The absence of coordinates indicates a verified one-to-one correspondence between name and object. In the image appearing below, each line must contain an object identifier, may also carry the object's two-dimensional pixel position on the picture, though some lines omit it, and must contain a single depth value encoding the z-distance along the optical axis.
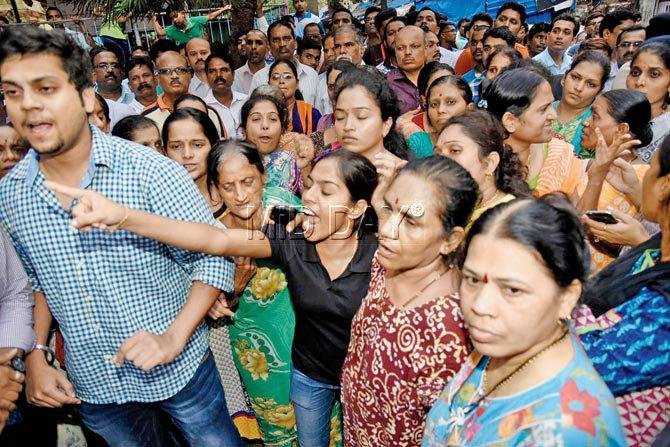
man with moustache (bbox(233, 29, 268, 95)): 5.54
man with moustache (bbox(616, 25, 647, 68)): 4.97
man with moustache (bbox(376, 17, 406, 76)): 5.70
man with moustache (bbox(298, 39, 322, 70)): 5.84
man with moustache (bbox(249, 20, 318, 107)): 5.36
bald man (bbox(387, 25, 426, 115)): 4.49
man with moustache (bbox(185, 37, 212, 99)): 5.27
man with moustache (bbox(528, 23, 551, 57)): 6.87
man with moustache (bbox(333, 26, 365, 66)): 5.18
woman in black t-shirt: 1.94
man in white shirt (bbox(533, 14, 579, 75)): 5.72
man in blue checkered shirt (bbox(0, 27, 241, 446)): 1.52
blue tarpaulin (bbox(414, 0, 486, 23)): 11.35
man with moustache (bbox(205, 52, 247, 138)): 4.55
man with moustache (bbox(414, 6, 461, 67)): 6.53
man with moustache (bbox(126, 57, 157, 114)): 4.57
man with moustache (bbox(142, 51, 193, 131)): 4.17
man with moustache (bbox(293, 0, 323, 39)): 8.67
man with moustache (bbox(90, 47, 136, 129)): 4.70
